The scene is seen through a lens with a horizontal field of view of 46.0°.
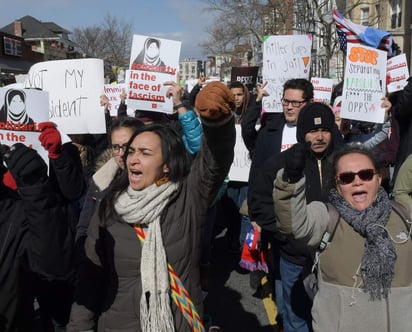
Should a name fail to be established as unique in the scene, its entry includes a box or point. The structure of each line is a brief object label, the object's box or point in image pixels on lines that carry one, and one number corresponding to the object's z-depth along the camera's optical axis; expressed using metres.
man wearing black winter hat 3.24
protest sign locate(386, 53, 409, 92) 6.07
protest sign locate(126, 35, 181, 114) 5.41
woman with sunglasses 2.25
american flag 6.25
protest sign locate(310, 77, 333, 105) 9.45
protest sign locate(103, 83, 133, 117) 7.75
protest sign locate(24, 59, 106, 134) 4.15
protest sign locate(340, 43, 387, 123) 5.21
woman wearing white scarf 2.15
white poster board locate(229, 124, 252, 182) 5.95
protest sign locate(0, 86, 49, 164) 2.89
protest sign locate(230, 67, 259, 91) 7.21
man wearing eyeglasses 4.06
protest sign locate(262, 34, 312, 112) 6.12
